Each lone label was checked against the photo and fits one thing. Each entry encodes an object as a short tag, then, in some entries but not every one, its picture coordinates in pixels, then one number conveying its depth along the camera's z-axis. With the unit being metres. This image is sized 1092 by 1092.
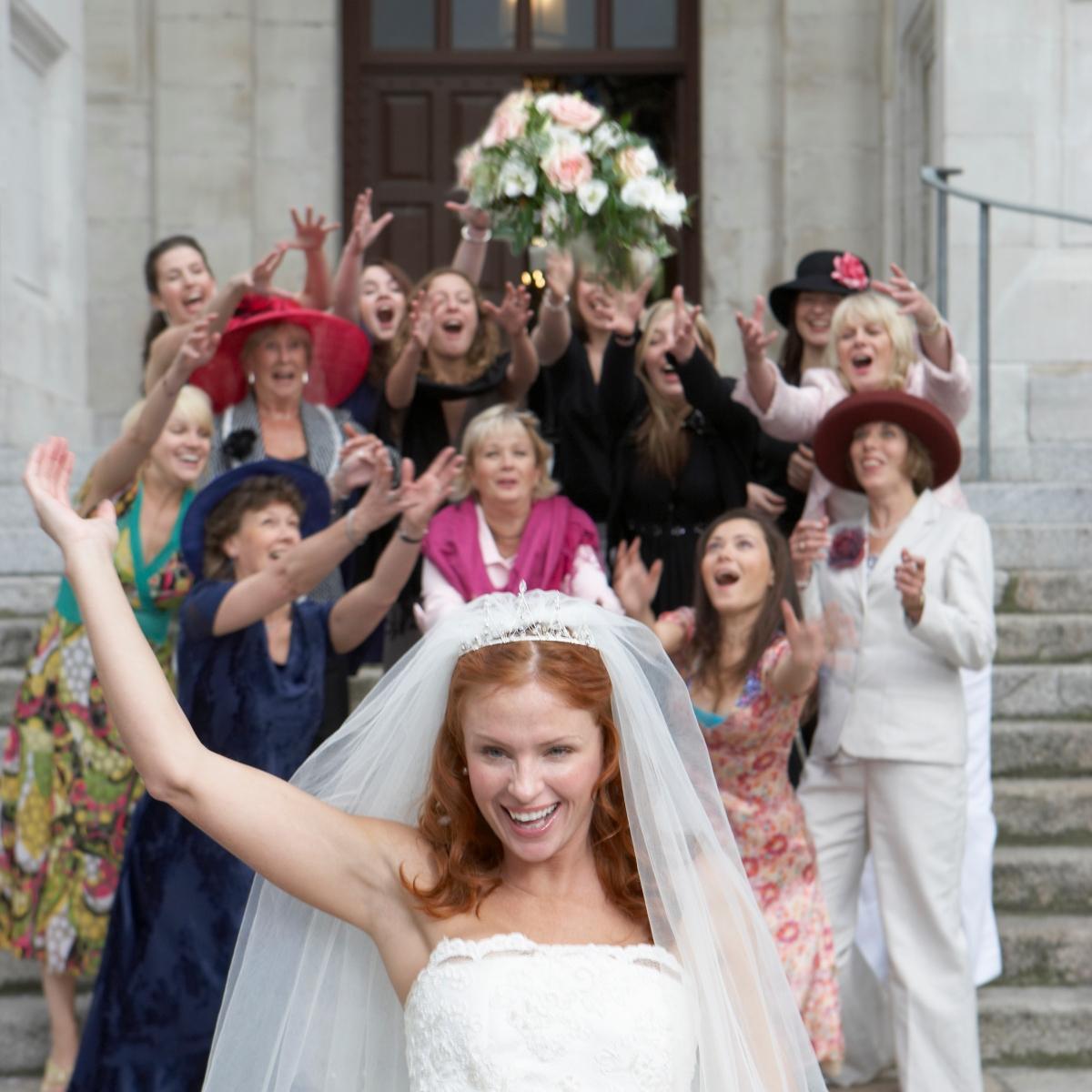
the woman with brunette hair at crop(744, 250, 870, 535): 6.50
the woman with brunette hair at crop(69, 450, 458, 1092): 4.90
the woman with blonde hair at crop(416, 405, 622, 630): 5.73
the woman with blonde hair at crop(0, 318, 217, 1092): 5.47
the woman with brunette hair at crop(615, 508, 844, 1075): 5.09
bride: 2.81
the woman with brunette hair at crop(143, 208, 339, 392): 6.53
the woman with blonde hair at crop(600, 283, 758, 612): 6.15
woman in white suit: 5.04
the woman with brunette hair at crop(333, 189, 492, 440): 6.68
